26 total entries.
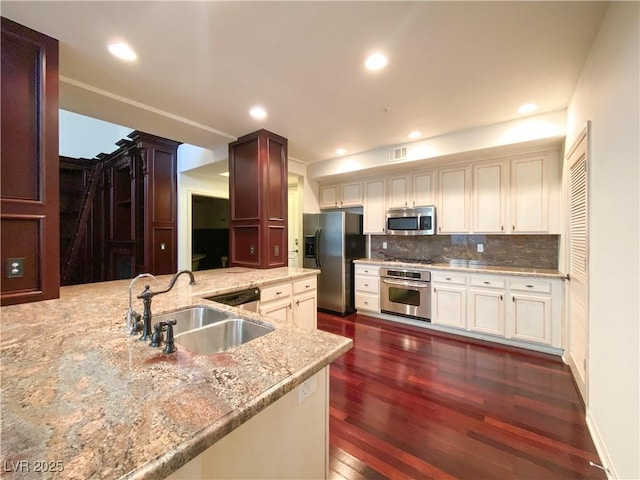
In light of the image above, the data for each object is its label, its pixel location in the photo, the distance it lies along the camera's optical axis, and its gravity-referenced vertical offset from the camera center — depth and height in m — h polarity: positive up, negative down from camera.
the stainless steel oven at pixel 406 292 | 3.66 -0.79
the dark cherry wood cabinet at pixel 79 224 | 5.29 +0.26
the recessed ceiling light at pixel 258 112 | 2.68 +1.30
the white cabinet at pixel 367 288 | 4.12 -0.80
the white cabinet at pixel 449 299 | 3.38 -0.80
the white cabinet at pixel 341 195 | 4.61 +0.77
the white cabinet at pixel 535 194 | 3.08 +0.54
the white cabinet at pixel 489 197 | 3.37 +0.53
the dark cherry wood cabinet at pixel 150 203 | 4.16 +0.56
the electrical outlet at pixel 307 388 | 1.06 -0.62
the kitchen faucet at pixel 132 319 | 1.24 -0.39
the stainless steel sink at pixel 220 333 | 1.39 -0.52
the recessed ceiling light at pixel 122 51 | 1.78 +1.29
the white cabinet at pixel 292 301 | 2.54 -0.66
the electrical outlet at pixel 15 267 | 1.62 -0.19
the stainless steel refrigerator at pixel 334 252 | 4.29 -0.25
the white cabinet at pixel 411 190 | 3.91 +0.74
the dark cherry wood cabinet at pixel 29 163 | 1.61 +0.46
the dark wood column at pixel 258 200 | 3.21 +0.47
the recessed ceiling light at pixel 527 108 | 2.58 +1.30
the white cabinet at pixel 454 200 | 3.62 +0.54
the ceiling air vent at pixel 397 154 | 3.66 +1.18
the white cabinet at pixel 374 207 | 4.32 +0.52
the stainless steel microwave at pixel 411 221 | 3.80 +0.26
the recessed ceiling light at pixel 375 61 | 1.87 +1.28
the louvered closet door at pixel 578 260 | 1.98 -0.18
